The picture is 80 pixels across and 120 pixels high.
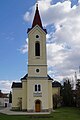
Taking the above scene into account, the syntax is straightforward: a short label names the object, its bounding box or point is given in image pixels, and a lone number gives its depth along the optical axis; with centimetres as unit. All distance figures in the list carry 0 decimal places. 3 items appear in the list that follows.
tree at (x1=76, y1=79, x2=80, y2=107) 2506
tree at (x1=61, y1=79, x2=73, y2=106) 3106
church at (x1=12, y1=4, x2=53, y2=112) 2112
